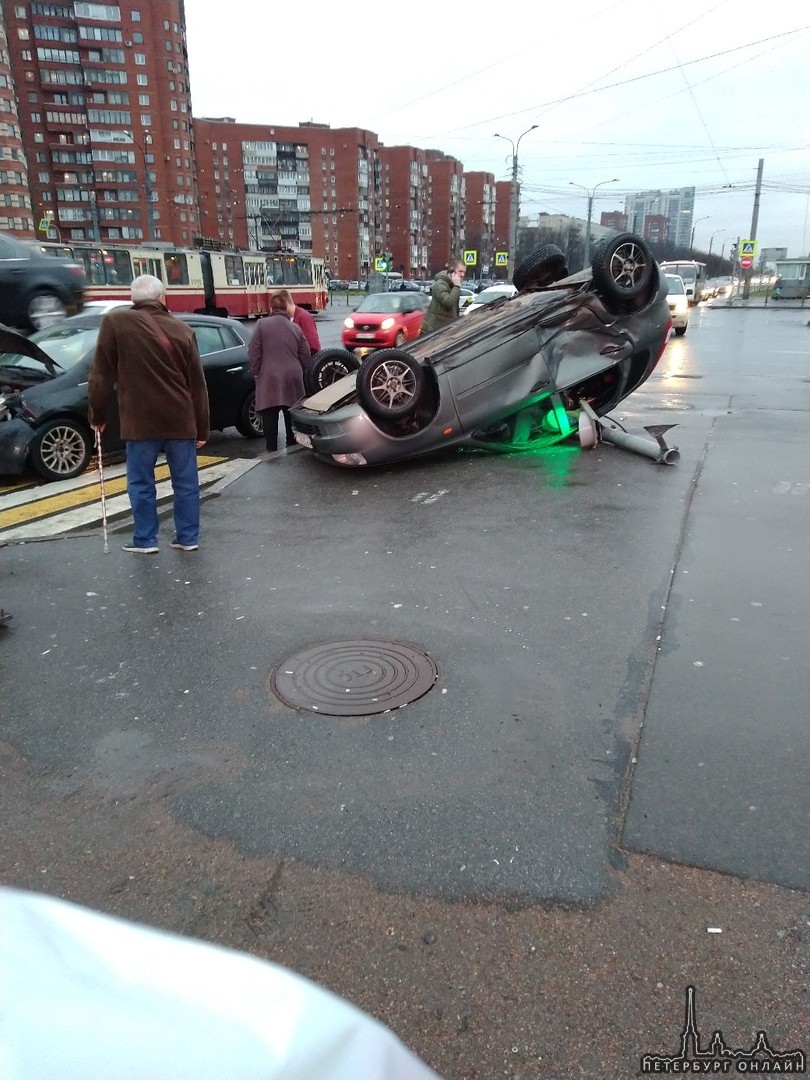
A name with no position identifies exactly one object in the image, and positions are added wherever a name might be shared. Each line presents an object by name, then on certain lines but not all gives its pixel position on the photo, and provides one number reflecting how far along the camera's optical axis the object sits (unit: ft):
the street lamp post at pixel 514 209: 136.98
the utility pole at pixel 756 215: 163.12
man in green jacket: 35.93
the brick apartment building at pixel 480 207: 525.75
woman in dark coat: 28.66
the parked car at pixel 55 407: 25.88
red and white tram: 98.12
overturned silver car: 25.52
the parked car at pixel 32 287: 41.42
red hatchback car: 65.92
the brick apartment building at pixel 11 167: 250.37
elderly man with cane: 18.28
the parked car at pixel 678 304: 79.05
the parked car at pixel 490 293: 86.74
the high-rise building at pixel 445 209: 502.79
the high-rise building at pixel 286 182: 411.54
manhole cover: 12.21
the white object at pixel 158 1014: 3.61
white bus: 139.87
